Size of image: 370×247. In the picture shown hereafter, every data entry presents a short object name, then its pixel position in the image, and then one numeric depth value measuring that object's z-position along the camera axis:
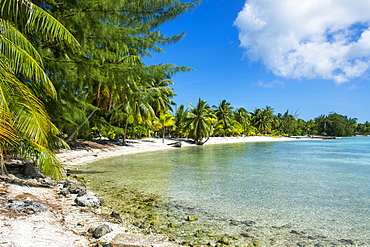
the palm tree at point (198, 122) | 37.03
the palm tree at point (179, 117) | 41.01
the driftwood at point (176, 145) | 32.97
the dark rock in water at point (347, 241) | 4.29
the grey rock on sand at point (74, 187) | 6.39
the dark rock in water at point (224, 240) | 4.06
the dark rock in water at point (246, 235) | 4.40
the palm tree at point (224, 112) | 56.16
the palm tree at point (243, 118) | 68.38
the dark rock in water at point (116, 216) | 4.76
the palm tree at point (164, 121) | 34.67
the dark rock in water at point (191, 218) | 5.13
